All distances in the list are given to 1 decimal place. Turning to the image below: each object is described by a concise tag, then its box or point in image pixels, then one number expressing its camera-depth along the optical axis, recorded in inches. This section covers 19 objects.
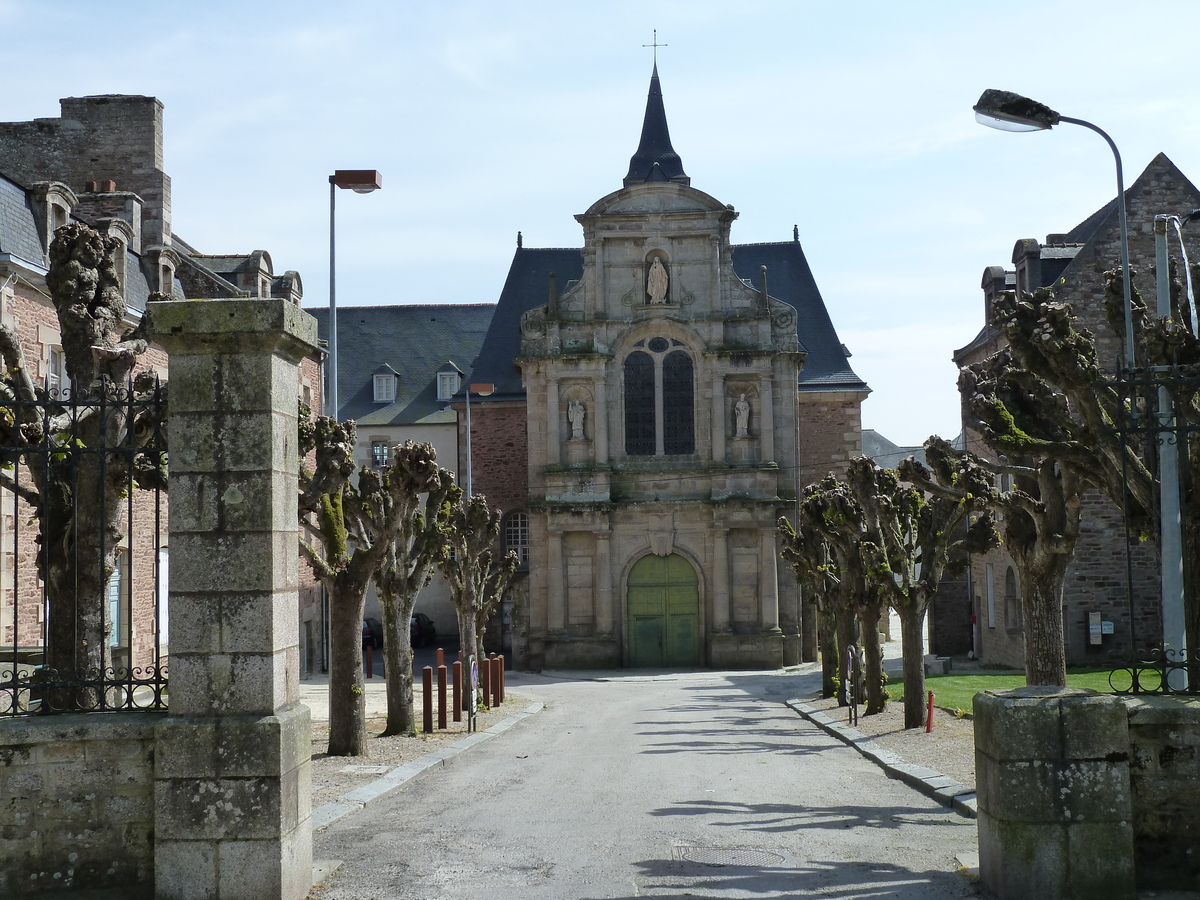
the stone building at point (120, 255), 747.4
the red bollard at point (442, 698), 722.8
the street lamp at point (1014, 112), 451.5
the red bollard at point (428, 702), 698.6
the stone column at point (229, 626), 271.7
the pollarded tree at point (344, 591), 553.3
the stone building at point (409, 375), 1759.4
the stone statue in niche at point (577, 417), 1430.9
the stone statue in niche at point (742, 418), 1432.1
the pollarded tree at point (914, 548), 666.8
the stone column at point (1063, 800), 273.3
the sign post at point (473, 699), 700.7
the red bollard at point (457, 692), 784.9
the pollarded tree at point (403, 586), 631.2
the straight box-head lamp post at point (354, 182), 677.3
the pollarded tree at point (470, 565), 916.0
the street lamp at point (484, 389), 1406.1
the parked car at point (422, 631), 1689.2
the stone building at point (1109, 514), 1083.3
